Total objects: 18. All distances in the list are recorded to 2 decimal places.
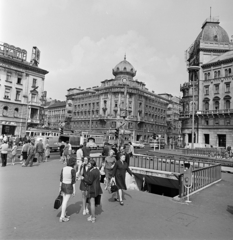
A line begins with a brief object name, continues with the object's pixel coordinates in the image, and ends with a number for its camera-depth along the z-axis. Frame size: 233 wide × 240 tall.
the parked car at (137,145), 47.14
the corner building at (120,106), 69.06
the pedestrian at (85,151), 13.45
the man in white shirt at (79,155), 13.09
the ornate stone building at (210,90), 47.22
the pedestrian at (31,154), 15.16
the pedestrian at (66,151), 16.06
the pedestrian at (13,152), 15.94
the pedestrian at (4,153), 14.79
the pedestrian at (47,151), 18.83
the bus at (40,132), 37.30
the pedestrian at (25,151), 15.83
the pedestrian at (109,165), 9.91
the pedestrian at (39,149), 17.07
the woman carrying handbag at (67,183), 6.26
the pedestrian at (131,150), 15.54
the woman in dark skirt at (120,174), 8.03
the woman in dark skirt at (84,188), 6.48
